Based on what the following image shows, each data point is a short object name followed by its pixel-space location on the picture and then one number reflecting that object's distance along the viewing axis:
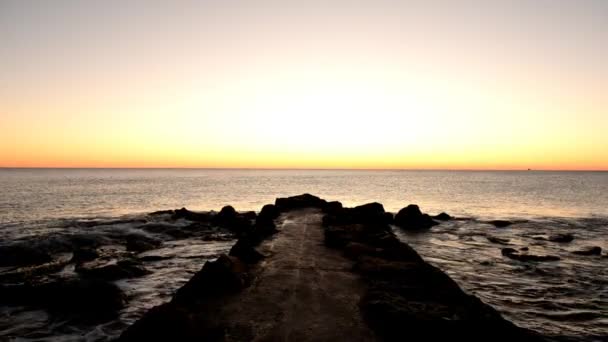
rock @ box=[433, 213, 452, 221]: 37.15
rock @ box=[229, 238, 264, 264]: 13.01
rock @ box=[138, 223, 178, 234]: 28.31
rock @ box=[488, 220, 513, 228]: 33.50
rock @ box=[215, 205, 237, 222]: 32.11
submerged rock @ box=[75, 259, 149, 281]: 15.20
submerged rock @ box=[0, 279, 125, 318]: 11.30
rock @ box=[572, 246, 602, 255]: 21.47
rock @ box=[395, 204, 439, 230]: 32.19
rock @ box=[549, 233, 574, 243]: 25.75
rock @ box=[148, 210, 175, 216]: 39.47
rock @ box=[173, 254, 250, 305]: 9.52
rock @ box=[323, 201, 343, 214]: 26.46
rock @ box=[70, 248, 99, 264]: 18.20
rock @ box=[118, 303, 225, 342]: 7.02
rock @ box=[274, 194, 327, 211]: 32.23
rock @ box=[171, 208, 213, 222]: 34.60
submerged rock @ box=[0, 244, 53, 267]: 17.97
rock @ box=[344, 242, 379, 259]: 13.78
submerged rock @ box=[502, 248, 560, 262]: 19.66
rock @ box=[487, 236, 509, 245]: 24.85
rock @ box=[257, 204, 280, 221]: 25.16
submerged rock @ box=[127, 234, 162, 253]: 21.69
